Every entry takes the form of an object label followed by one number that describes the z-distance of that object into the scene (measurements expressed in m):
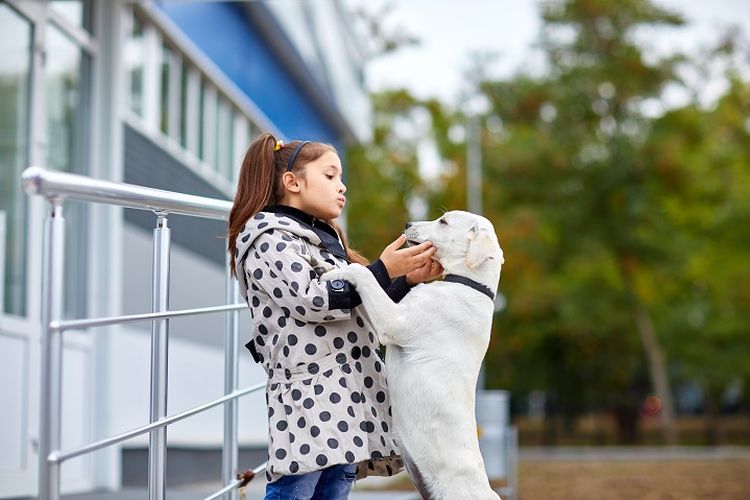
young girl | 3.32
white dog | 3.34
